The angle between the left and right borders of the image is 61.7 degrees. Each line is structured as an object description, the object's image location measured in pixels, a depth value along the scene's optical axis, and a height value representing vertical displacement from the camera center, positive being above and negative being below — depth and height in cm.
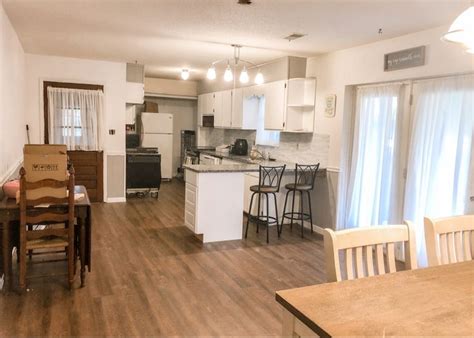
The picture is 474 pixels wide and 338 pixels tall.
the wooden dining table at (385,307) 118 -58
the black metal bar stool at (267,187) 500 -75
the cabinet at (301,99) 547 +42
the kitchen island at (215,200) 463 -88
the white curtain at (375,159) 433 -31
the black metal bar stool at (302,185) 511 -72
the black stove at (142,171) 728 -87
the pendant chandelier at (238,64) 495 +100
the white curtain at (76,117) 634 +6
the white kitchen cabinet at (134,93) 682 +52
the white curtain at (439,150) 359 -15
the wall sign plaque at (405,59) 389 +76
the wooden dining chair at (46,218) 301 -76
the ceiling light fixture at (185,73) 678 +89
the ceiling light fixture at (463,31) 148 +40
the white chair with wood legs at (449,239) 190 -51
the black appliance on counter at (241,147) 727 -37
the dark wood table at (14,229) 305 -89
